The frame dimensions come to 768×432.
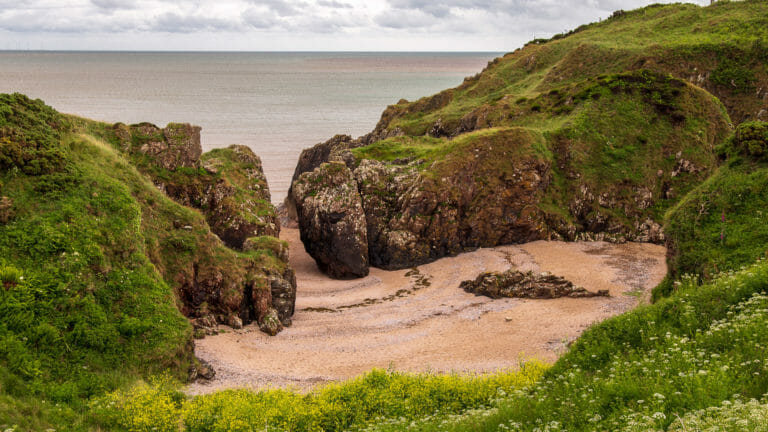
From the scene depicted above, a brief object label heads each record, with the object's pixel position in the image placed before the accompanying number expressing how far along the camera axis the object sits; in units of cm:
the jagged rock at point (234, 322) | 2873
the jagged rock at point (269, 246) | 3438
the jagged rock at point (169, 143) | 3738
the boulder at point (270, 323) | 2960
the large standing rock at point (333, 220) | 4200
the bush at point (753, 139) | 2522
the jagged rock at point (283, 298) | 3177
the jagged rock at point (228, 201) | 3881
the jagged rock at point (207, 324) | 2724
